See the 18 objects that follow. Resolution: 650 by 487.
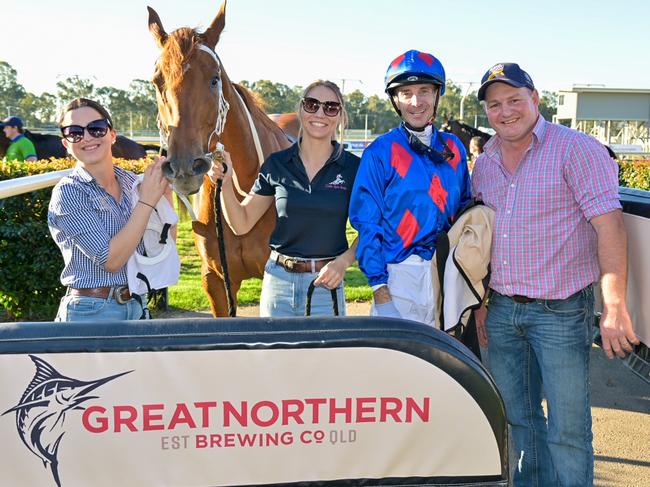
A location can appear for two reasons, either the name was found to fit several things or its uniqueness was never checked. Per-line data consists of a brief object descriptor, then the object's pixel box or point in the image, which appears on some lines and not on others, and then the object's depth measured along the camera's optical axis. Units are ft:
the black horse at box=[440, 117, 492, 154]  56.90
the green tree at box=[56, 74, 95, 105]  285.23
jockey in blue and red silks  7.95
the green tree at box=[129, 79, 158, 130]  286.70
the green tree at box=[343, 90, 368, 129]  270.10
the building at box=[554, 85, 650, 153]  180.75
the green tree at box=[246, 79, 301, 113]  271.90
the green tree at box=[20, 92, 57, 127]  286.46
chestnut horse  9.88
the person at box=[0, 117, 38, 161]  36.86
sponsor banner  4.34
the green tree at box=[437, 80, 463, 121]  293.92
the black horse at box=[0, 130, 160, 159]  46.57
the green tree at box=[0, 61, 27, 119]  313.40
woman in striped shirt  7.52
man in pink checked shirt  7.53
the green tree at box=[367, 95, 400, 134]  266.98
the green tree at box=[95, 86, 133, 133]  296.53
